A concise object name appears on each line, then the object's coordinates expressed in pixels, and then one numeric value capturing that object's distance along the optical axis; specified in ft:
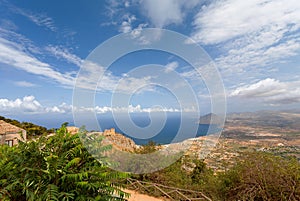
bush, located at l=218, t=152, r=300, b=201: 16.12
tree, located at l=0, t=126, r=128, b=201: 8.10
